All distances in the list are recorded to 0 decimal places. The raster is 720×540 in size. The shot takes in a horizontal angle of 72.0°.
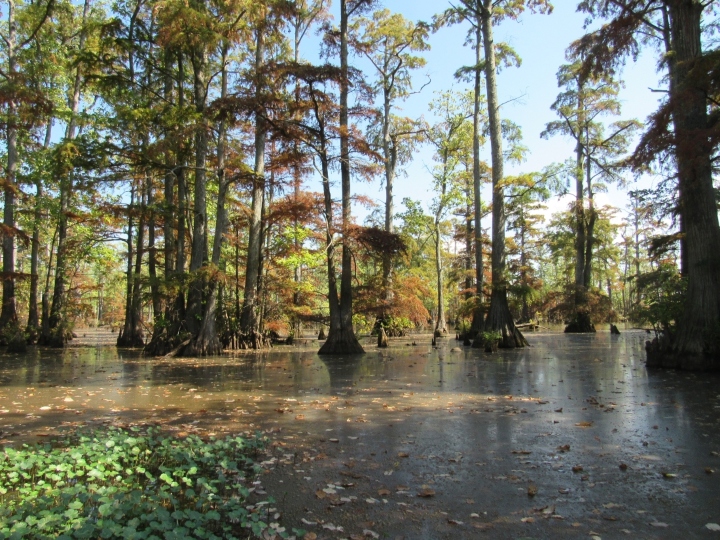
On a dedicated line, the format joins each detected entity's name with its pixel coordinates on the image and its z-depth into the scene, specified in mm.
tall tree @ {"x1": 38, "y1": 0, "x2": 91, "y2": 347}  20016
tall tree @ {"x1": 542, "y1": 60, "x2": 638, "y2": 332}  27859
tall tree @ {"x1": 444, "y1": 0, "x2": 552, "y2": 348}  16750
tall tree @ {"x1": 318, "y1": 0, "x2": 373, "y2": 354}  16109
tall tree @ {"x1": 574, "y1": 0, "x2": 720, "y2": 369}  8930
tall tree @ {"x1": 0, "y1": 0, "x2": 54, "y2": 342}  15406
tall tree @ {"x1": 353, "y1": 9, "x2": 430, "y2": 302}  25172
